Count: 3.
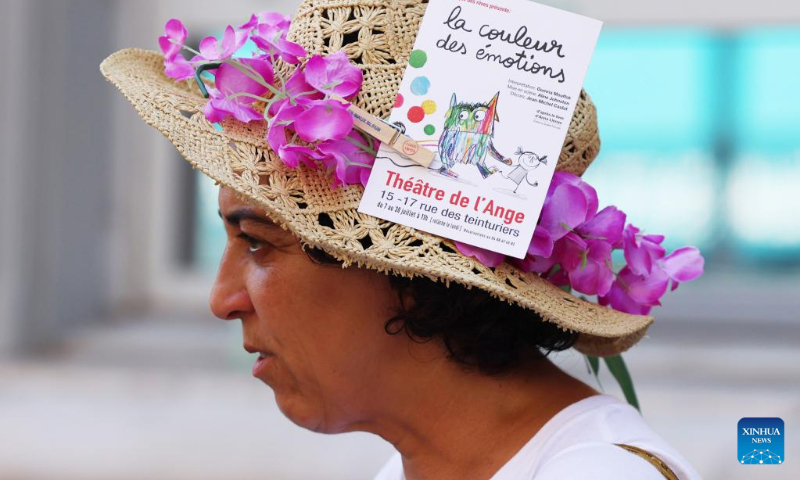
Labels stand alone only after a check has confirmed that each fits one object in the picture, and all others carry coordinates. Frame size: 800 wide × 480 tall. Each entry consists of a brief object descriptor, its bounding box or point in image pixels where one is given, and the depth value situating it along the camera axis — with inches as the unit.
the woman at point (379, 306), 97.2
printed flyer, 97.3
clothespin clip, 97.4
